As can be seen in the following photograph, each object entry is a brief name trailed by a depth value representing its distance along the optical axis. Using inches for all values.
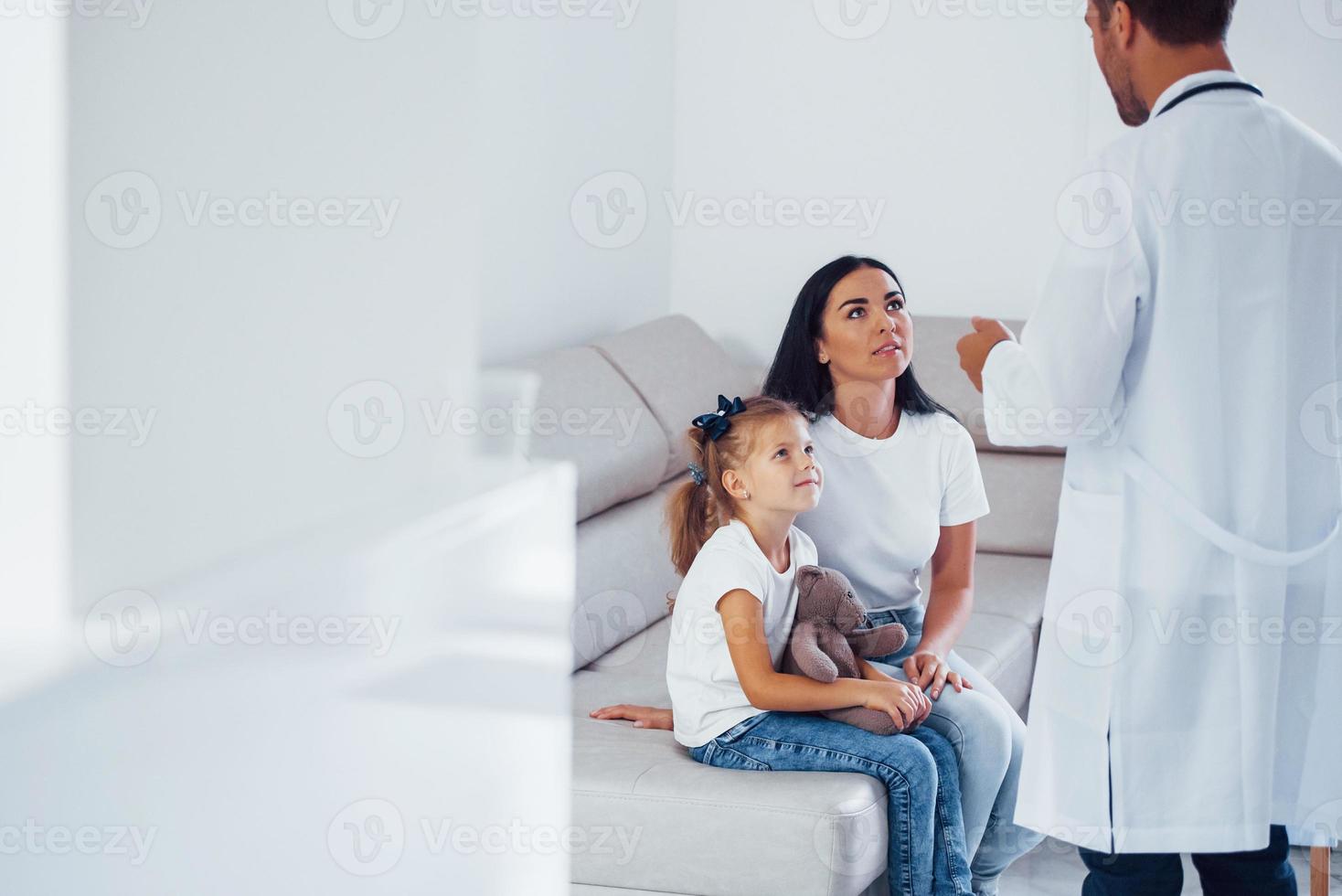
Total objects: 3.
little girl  216.3
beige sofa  213.6
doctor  195.3
